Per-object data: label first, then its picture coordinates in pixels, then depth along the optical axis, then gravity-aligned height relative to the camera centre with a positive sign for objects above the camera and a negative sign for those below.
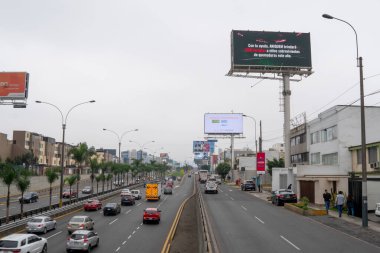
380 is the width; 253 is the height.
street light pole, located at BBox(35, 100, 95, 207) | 45.47 +3.71
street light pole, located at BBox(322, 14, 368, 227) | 29.77 -0.29
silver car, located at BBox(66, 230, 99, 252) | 22.78 -4.43
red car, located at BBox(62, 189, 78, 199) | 70.96 -5.71
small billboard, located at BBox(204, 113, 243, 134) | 122.56 +11.97
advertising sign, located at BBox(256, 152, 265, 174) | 70.56 -0.04
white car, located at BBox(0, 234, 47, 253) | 20.25 -4.15
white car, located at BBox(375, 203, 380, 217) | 34.00 -3.74
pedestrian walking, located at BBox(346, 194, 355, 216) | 36.78 -3.58
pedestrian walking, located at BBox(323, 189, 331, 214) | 39.67 -3.40
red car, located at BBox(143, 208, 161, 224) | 36.16 -4.67
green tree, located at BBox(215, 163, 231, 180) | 143.62 -2.01
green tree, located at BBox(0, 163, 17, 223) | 37.69 -1.30
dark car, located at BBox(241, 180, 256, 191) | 82.81 -4.48
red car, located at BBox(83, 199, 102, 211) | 48.62 -5.11
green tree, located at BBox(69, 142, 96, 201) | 61.66 +1.41
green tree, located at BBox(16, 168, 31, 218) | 39.09 -1.82
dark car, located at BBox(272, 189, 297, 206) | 50.06 -4.00
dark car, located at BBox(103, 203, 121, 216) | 42.97 -4.90
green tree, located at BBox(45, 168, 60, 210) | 50.34 -1.74
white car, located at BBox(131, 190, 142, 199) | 67.66 -5.22
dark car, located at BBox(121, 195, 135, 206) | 55.75 -5.10
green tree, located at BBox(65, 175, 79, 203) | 56.97 -2.56
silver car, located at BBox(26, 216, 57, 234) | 30.30 -4.71
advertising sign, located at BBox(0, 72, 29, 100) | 61.53 +11.17
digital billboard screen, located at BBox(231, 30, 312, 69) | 66.44 +18.52
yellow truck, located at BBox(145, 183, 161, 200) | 63.75 -4.55
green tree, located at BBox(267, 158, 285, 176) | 93.39 -0.01
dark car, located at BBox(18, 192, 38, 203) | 63.24 -5.67
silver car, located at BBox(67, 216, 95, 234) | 29.94 -4.54
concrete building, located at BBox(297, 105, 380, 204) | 48.53 +1.57
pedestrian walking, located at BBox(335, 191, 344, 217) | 36.38 -3.29
